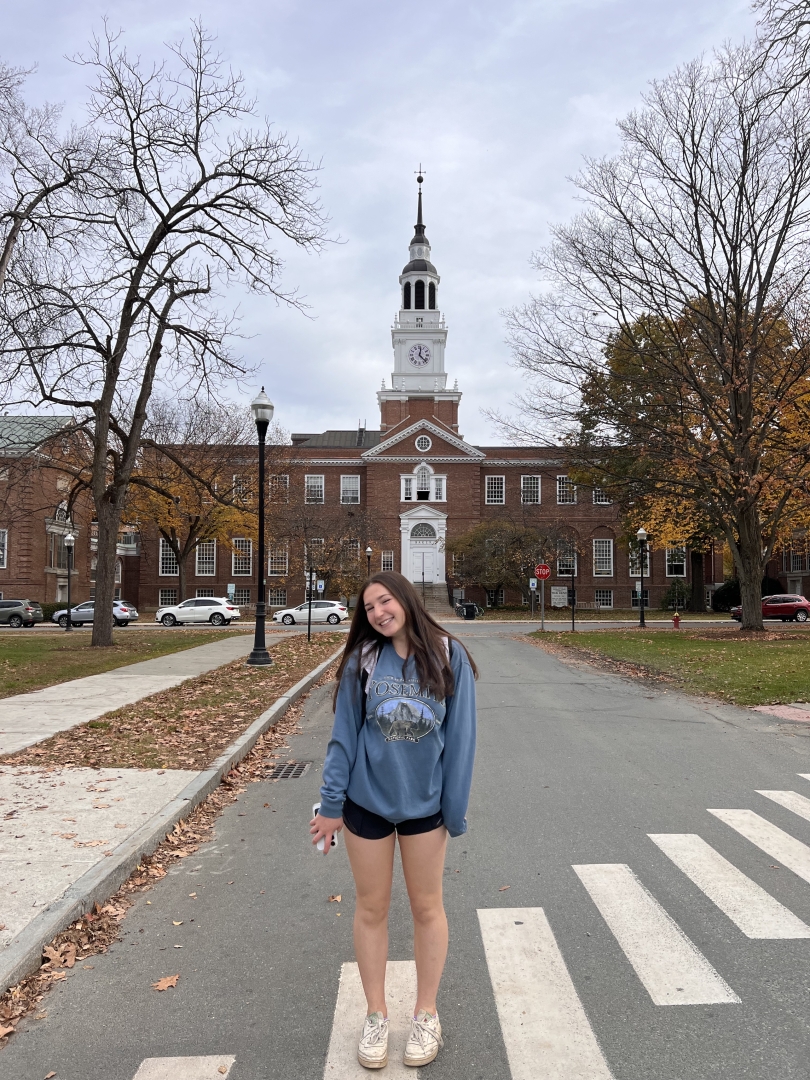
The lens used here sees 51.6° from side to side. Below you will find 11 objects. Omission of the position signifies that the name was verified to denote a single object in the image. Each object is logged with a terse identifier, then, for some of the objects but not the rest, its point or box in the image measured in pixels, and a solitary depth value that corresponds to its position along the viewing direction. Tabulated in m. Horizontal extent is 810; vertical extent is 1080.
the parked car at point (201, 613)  41.50
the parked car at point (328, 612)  42.00
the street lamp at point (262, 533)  17.20
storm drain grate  8.34
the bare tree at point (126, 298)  19.06
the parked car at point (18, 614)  43.69
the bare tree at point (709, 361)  24.36
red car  43.62
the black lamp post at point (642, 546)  32.41
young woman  3.12
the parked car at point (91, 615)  42.28
